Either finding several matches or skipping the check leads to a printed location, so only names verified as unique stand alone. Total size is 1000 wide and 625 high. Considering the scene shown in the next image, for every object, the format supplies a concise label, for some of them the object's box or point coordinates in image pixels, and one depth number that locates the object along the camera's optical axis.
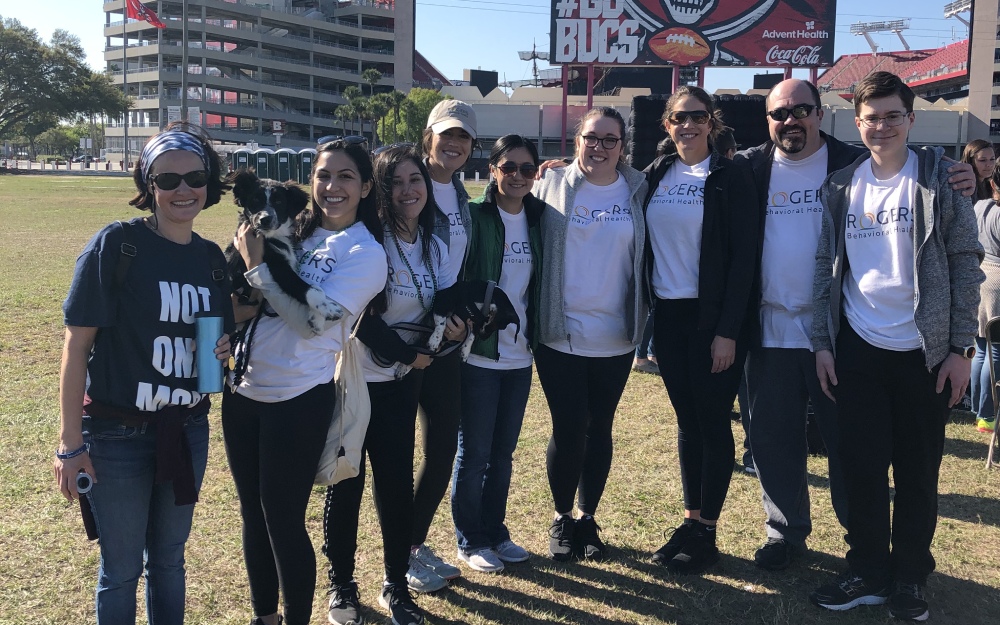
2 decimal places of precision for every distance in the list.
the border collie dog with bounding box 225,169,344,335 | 2.59
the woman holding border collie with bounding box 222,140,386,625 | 2.69
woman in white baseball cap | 3.47
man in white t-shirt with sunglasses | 3.68
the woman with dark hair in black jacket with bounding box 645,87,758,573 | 3.66
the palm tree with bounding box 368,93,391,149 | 80.06
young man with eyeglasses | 3.23
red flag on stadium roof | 51.19
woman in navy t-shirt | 2.38
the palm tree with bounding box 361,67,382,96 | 86.06
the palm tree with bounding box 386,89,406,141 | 74.35
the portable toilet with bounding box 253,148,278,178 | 42.03
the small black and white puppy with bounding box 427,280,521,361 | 3.22
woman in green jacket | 3.71
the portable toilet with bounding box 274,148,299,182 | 41.53
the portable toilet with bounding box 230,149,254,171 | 42.62
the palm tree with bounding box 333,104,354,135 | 84.88
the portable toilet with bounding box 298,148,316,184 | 41.41
